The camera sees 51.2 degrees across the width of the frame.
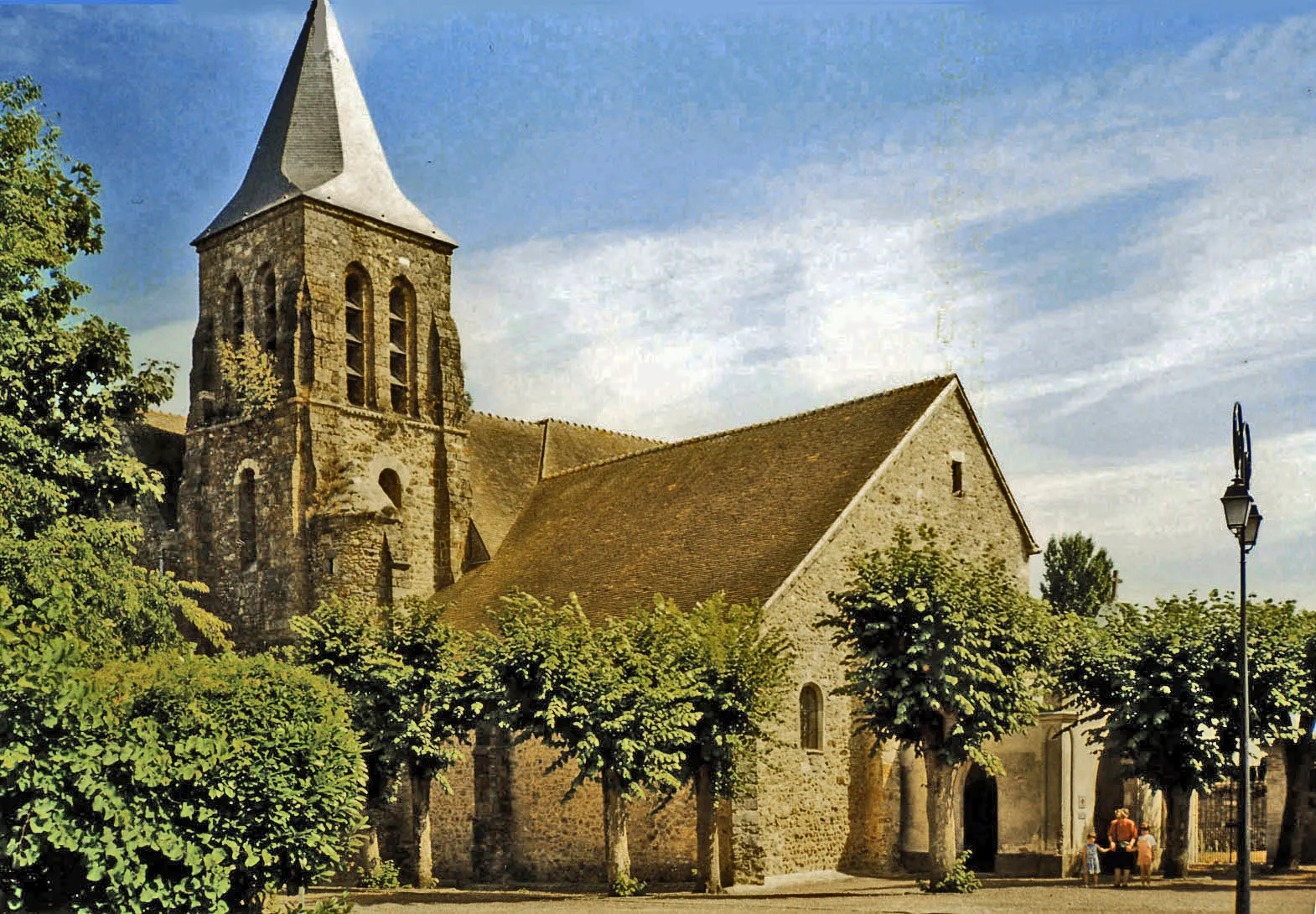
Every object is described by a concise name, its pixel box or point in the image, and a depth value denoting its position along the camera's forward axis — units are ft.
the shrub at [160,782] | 47.88
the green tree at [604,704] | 73.82
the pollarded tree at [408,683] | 82.89
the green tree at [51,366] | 68.03
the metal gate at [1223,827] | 108.27
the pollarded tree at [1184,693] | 81.82
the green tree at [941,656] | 75.00
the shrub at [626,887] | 75.31
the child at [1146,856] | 79.87
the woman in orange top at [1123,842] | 79.25
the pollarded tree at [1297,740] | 84.89
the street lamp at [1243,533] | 54.44
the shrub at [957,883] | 73.36
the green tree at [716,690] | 76.07
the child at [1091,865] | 79.36
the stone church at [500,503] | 86.12
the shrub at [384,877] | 85.15
